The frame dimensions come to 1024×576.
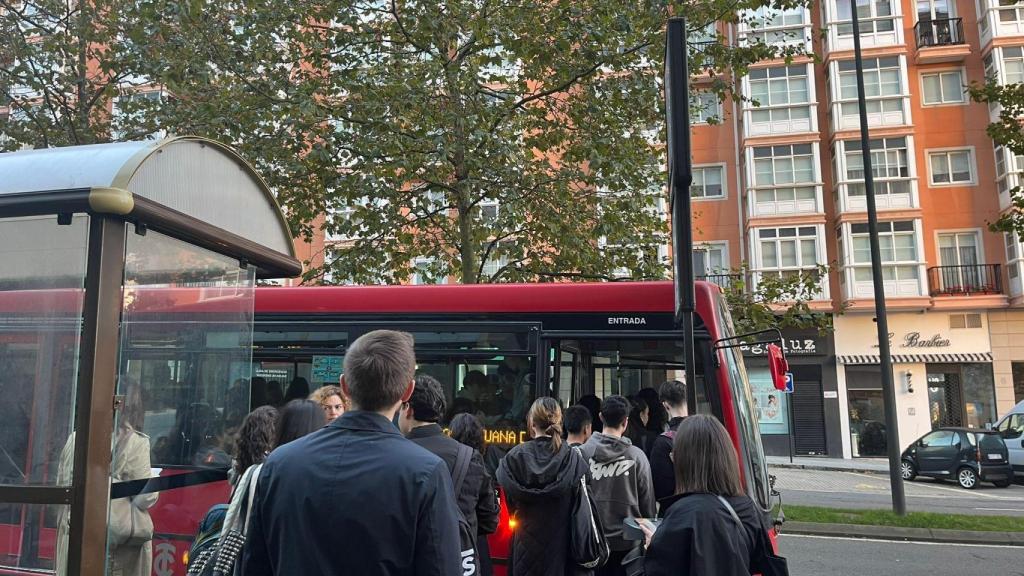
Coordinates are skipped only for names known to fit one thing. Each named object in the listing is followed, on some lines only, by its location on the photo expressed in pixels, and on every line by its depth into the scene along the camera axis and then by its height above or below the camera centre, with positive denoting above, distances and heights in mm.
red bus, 6062 +283
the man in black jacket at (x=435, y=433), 3529 -269
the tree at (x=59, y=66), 10703 +4778
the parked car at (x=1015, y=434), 18688 -1681
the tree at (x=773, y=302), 11203 +1056
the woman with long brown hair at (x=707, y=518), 2592 -532
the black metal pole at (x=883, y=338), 11945 +580
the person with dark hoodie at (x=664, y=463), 5121 -629
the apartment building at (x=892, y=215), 24672 +5522
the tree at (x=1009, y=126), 10906 +3742
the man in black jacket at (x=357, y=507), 1973 -354
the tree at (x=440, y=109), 10133 +3970
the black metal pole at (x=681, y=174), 3172 +877
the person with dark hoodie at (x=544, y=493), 4211 -680
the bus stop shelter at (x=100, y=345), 3285 +186
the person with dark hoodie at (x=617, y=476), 4668 -655
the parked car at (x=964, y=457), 18219 -2226
